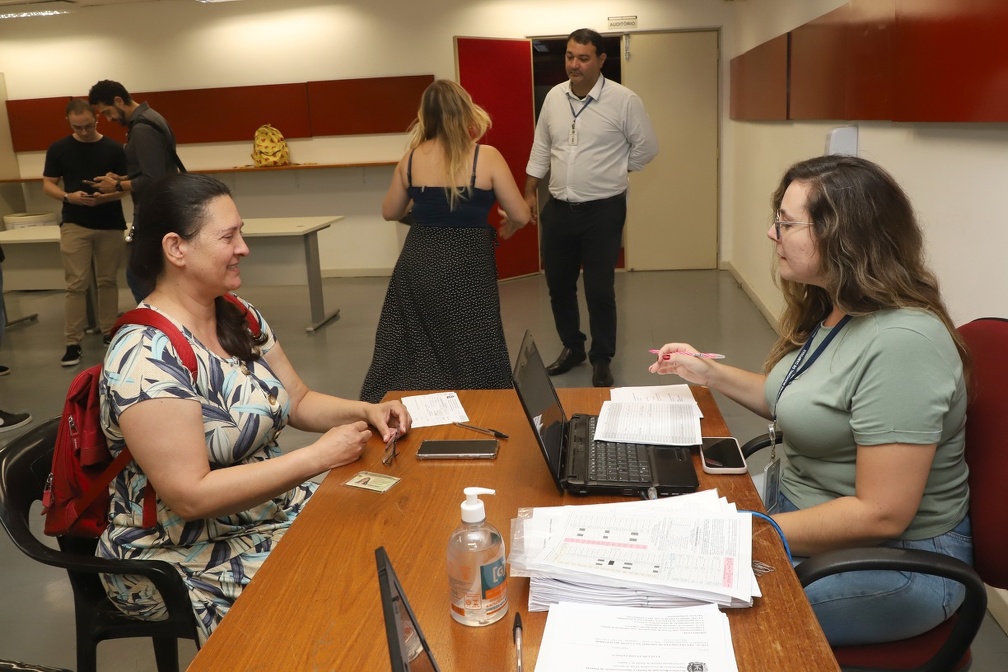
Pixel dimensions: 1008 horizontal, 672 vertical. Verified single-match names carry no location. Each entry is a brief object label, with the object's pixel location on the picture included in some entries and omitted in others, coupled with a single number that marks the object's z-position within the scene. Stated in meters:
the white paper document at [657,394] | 1.97
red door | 6.74
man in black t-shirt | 5.39
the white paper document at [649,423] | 1.72
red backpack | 1.62
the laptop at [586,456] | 1.50
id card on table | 1.61
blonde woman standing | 3.35
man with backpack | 4.90
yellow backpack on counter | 7.61
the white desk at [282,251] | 5.89
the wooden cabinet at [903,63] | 2.07
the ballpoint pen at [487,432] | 1.83
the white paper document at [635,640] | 1.04
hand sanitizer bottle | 1.12
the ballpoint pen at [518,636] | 1.06
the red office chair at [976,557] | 1.35
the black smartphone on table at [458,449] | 1.73
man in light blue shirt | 4.42
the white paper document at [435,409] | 1.95
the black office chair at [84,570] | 1.55
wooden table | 1.09
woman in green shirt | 1.42
